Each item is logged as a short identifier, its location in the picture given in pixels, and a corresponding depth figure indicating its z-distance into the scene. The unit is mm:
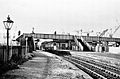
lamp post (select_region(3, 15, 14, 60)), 17328
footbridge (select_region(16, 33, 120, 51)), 72125
